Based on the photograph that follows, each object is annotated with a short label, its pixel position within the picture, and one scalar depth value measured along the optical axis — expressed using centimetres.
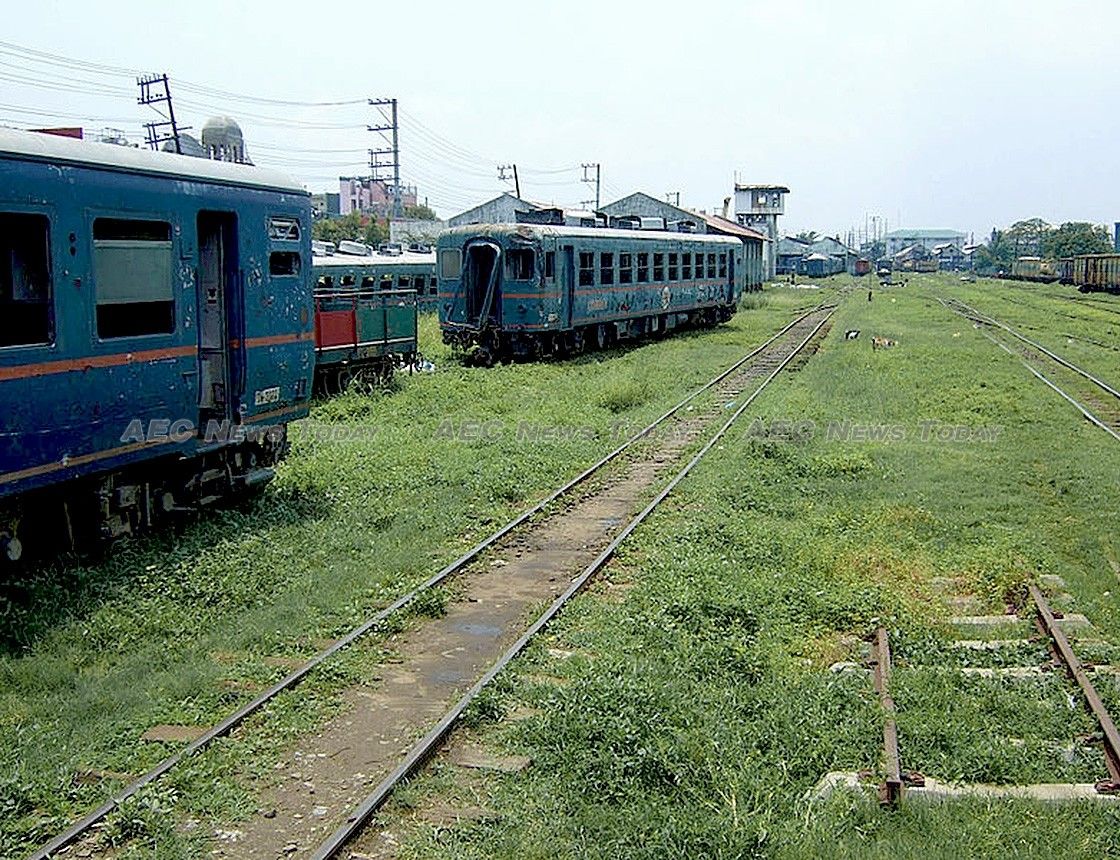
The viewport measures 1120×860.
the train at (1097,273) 6194
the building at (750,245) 6584
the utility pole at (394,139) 5606
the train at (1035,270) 8844
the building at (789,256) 11706
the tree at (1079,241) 9838
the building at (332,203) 10878
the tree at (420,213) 9622
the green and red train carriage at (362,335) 1881
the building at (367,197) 10200
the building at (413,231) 6078
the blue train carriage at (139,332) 788
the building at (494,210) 6178
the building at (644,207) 6706
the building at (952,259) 17325
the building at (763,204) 10094
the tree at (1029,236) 12875
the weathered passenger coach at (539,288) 2384
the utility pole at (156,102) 3888
